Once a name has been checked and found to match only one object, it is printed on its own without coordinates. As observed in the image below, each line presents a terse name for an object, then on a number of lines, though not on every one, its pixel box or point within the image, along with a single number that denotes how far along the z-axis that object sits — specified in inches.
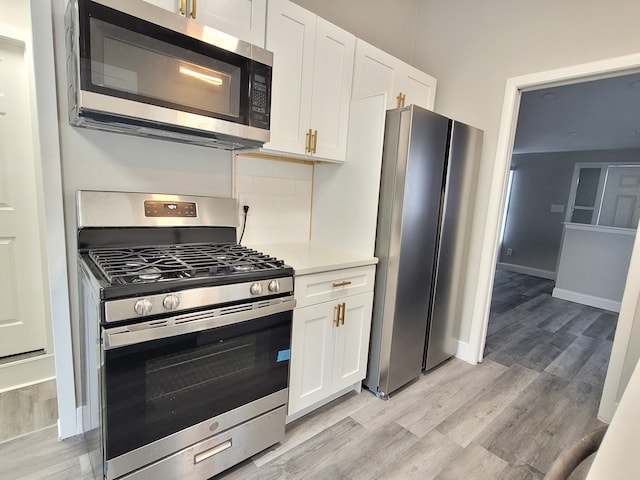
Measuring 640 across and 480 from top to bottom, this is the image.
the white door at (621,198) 209.9
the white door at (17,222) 76.4
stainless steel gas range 44.0
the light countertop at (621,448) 19.7
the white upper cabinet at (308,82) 68.5
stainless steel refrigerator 77.0
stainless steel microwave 46.1
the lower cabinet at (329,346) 68.4
